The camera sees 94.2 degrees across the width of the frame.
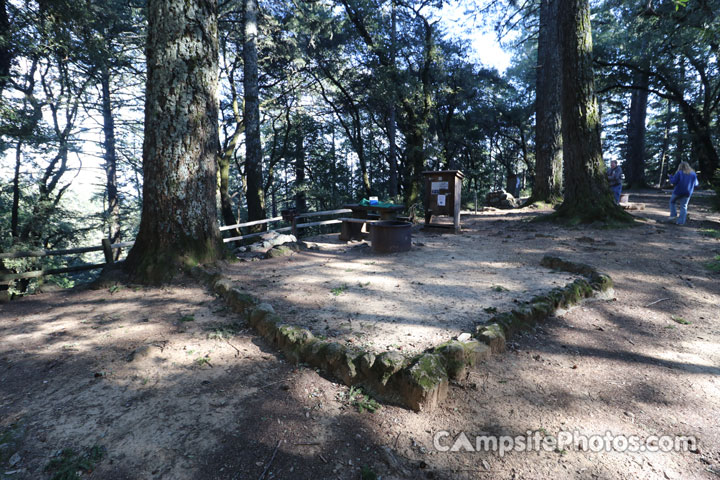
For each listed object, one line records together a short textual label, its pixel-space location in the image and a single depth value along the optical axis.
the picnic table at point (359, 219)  9.05
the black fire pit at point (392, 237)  7.15
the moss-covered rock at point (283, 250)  7.58
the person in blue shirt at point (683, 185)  7.62
